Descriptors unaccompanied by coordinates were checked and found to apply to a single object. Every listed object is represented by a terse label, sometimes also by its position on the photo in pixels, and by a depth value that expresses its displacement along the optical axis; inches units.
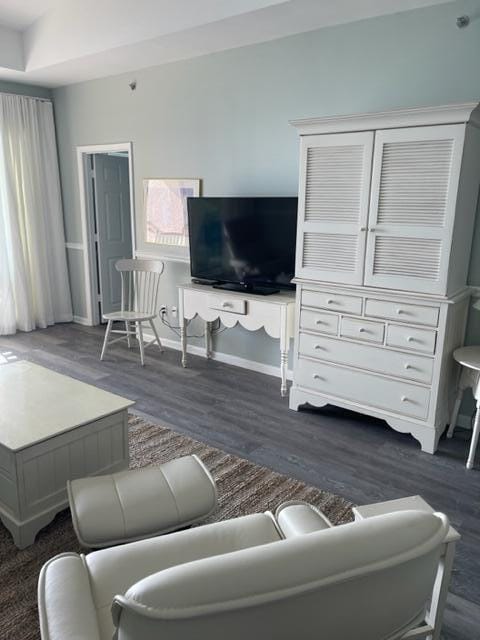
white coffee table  83.0
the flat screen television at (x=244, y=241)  148.8
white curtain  210.5
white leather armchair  33.1
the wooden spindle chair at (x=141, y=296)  183.2
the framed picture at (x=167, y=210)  182.4
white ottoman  73.6
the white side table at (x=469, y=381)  110.6
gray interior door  225.0
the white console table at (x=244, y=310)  147.0
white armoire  108.8
